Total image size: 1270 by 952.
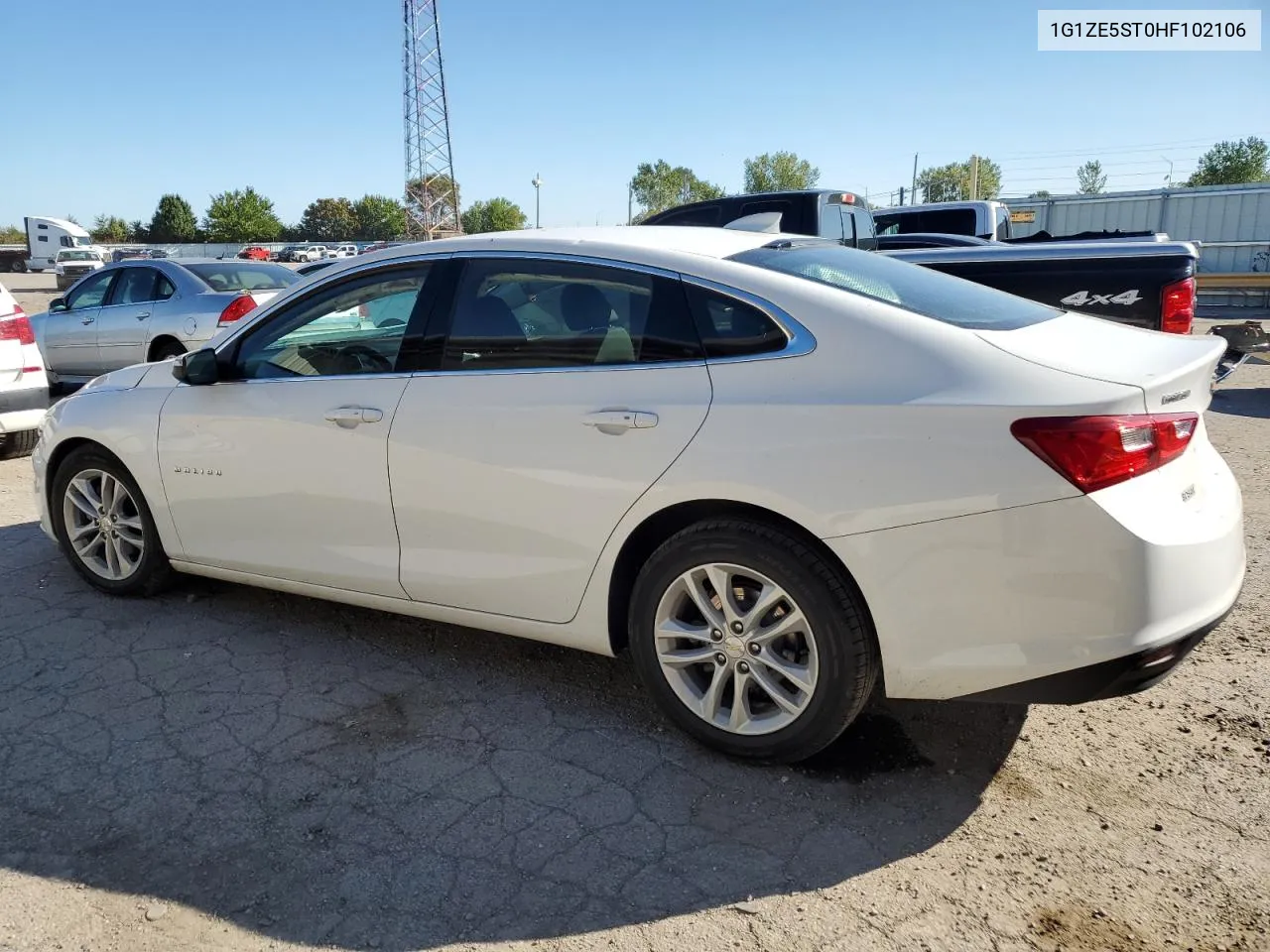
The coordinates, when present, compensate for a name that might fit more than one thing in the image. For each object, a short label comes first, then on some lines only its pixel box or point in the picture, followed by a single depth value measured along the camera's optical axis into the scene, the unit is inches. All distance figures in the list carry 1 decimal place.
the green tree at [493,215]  3976.4
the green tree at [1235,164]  2532.0
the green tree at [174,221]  3727.9
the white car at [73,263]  1400.1
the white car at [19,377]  281.9
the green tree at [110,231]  3812.7
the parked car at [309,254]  2213.1
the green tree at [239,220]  3784.5
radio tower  3454.7
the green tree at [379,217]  4178.2
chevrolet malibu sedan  97.8
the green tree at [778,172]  3398.1
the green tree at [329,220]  4215.1
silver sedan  378.3
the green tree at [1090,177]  3745.3
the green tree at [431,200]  3516.2
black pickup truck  273.7
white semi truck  2144.4
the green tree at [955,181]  3208.7
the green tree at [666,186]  3681.1
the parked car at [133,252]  1944.6
